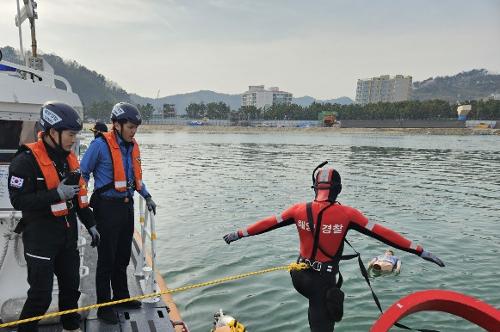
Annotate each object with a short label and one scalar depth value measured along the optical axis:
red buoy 2.96
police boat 4.34
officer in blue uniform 4.31
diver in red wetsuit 4.03
